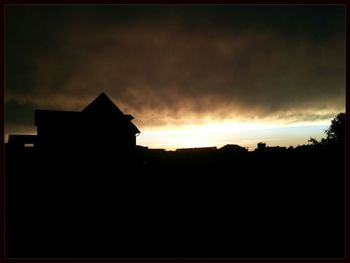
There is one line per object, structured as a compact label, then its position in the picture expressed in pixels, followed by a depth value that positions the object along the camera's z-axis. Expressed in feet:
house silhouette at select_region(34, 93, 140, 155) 92.53
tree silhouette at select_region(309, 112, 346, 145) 213.81
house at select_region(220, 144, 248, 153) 215.92
